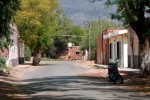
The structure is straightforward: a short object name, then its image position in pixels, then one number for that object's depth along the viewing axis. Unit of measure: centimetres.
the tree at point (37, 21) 6025
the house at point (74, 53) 11538
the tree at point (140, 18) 2858
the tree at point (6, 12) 1784
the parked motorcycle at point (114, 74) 2665
